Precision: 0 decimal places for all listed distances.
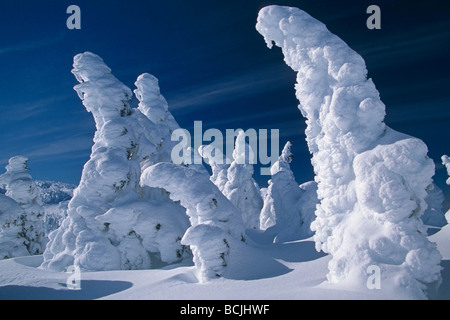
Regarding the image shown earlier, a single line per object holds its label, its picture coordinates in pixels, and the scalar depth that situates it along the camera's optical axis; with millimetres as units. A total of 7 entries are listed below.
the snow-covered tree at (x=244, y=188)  32562
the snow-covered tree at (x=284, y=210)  23203
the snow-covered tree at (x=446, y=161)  27150
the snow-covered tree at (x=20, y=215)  24953
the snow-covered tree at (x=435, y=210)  27106
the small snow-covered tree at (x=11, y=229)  24659
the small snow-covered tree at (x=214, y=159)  36219
